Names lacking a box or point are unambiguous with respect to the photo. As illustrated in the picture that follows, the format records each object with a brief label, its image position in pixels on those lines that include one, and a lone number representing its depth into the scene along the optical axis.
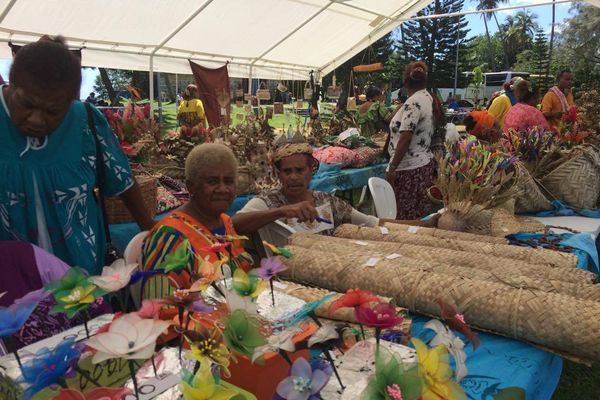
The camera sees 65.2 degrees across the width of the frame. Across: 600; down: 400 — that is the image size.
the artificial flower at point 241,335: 0.61
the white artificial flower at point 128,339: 0.52
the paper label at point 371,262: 1.46
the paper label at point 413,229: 2.06
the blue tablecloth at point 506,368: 1.12
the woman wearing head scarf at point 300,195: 2.26
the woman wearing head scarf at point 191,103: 7.09
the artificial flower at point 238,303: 0.69
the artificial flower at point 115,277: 0.69
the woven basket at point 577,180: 3.22
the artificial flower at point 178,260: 0.81
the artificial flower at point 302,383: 0.57
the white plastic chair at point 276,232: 2.21
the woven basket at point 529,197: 3.02
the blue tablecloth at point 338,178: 4.46
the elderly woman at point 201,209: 1.61
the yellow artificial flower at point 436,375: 0.61
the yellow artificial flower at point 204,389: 0.51
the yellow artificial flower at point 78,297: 0.66
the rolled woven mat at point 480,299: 1.17
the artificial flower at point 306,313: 0.80
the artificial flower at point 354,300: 0.74
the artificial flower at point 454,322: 0.78
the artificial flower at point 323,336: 0.66
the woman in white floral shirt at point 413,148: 3.49
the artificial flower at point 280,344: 0.63
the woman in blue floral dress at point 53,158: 1.35
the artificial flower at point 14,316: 0.58
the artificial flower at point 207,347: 0.60
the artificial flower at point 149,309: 0.61
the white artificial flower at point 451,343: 0.72
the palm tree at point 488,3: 58.34
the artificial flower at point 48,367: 0.54
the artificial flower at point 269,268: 0.92
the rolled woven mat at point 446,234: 2.02
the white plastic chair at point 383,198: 3.46
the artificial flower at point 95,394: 0.53
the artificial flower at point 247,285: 0.78
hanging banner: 9.05
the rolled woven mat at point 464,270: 1.34
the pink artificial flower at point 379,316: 0.67
